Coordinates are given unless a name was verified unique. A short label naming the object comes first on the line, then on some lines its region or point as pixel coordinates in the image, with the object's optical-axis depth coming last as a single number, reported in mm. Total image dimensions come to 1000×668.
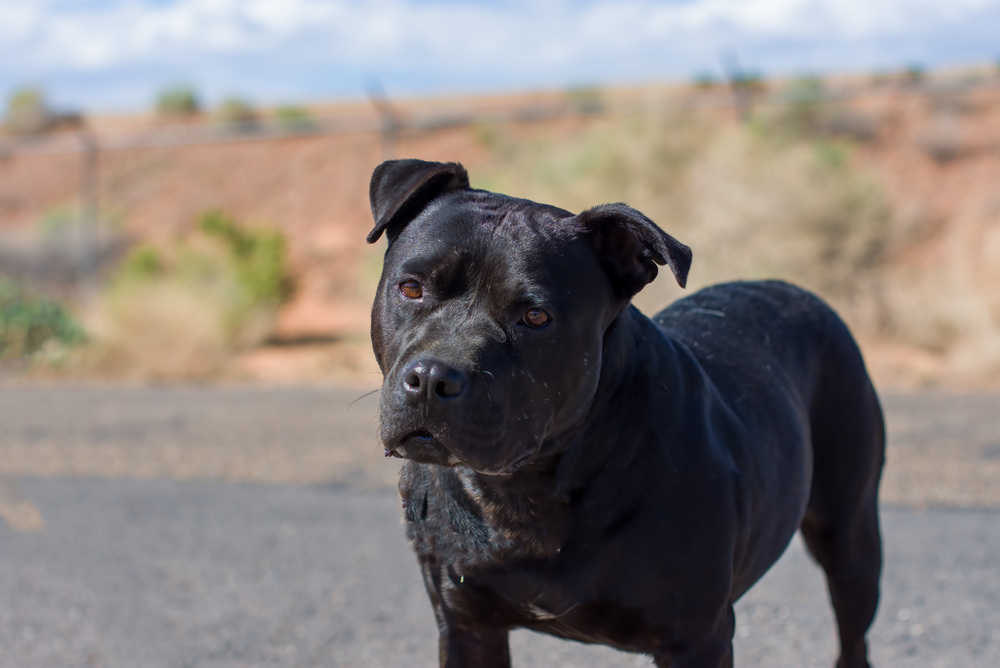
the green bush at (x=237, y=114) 39481
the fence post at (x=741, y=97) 15078
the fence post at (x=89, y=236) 17391
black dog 2750
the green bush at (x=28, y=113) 42906
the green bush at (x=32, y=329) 14195
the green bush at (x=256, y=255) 16641
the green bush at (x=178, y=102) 46438
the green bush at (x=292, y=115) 36472
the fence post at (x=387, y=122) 15547
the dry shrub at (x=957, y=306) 11914
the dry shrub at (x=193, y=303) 14031
